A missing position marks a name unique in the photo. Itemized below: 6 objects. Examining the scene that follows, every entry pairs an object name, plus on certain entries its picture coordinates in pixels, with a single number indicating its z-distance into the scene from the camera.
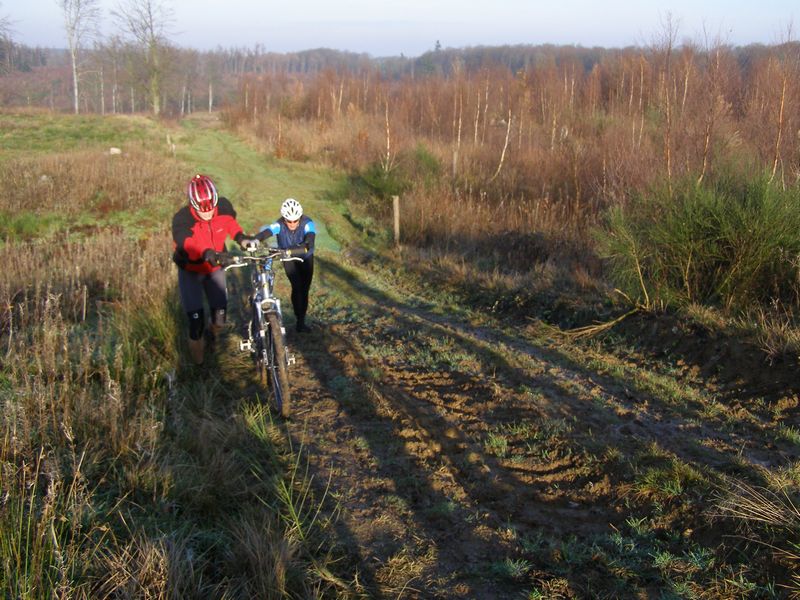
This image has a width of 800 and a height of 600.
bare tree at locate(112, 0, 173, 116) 50.12
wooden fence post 14.48
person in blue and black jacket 6.91
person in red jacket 5.92
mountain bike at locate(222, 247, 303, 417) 5.41
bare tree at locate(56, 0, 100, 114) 50.72
